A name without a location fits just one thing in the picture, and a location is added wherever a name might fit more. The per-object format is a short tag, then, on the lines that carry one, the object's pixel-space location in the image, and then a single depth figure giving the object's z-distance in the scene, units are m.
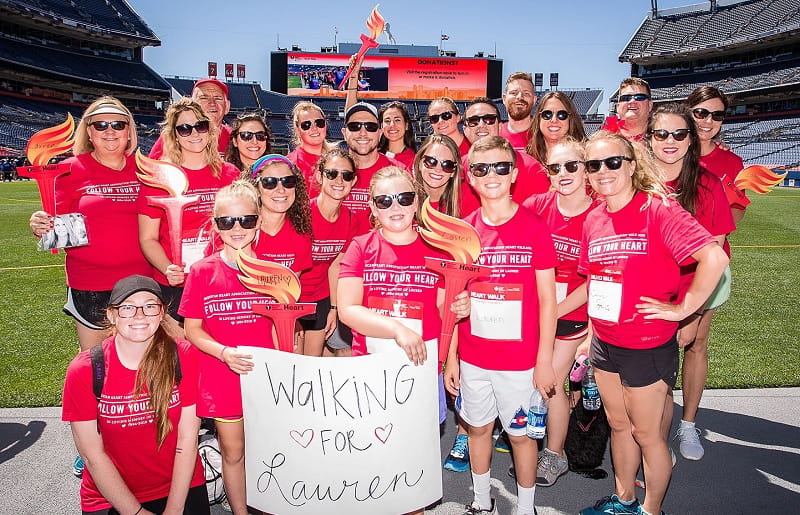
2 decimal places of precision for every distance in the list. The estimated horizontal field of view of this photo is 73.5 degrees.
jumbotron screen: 49.69
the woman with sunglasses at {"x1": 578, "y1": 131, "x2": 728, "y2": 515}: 2.59
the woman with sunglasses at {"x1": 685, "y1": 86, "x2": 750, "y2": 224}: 3.74
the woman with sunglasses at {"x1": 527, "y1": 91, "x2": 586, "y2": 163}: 4.00
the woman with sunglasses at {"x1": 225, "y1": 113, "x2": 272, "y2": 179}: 4.23
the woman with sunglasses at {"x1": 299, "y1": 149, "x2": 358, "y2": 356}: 3.63
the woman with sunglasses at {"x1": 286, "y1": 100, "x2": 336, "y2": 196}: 4.52
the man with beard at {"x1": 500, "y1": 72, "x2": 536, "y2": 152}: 4.56
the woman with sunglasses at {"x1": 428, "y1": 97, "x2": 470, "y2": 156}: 4.68
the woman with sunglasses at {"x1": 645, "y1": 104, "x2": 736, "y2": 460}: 3.14
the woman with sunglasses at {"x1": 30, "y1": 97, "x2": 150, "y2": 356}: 3.51
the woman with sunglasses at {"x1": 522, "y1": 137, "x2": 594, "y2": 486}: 3.14
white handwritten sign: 2.52
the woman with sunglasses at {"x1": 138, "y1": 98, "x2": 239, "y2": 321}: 3.39
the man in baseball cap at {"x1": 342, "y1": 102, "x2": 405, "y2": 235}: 4.13
